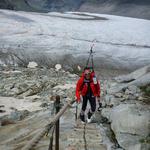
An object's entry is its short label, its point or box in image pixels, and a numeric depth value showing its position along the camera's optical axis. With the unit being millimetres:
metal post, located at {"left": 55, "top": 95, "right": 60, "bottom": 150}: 2659
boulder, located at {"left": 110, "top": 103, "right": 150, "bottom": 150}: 3333
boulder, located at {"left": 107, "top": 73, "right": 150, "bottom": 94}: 5154
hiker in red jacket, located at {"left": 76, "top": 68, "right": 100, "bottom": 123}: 3756
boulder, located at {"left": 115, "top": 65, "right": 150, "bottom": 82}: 6399
